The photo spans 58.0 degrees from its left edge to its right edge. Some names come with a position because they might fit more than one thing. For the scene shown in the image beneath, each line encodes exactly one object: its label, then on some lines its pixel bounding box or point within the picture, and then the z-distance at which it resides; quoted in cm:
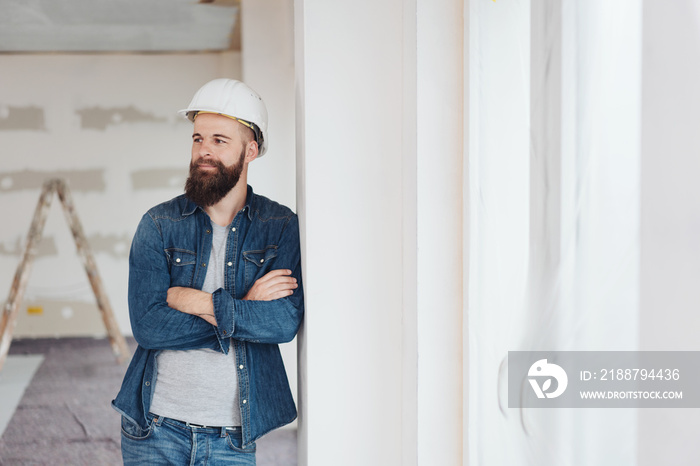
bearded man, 152
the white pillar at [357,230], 147
